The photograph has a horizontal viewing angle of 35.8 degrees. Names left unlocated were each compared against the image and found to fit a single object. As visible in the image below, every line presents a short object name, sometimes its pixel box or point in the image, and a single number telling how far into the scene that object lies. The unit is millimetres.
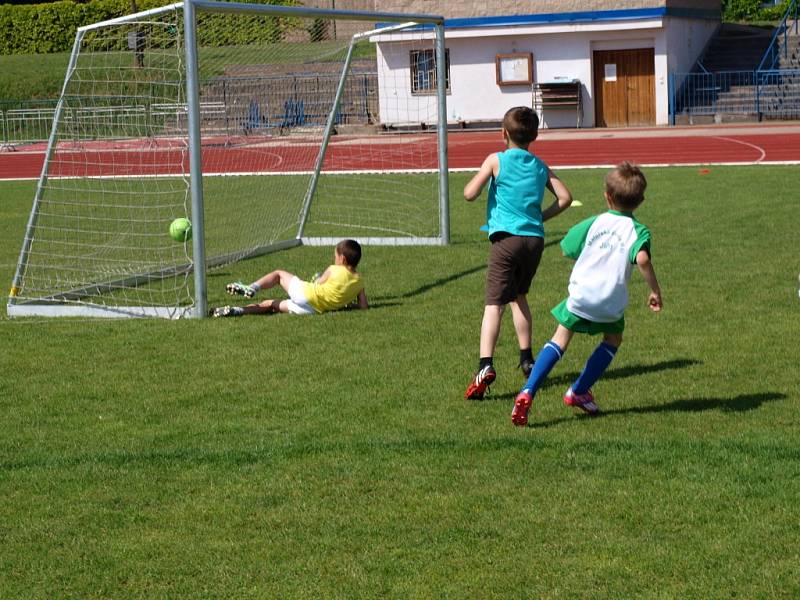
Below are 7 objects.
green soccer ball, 11633
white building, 39219
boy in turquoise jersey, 7523
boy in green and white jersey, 6492
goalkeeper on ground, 10062
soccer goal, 10820
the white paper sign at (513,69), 40438
